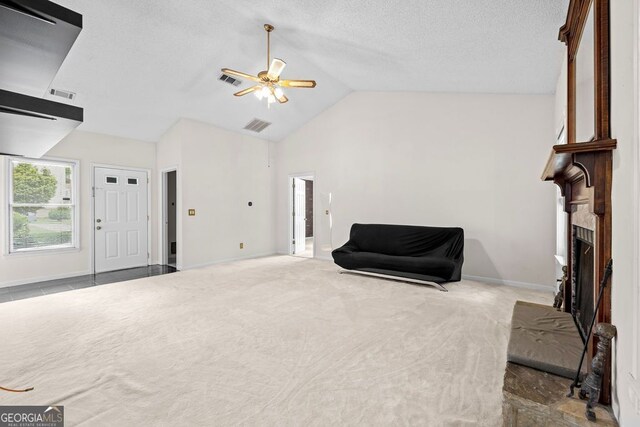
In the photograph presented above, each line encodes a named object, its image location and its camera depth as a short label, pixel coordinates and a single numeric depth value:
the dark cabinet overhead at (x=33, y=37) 0.59
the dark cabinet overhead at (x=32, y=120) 0.89
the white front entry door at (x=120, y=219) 5.46
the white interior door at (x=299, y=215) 7.24
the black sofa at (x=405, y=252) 4.28
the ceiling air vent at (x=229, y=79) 4.61
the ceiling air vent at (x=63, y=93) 4.04
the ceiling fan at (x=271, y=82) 3.44
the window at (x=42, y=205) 4.64
